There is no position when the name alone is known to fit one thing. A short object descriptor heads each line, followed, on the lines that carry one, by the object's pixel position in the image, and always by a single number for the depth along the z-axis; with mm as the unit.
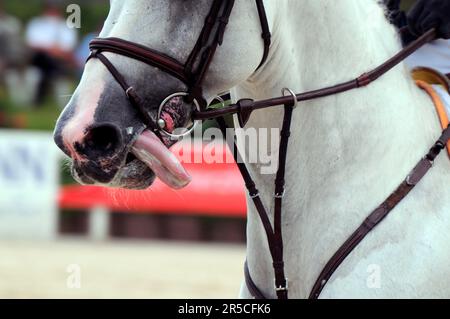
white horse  3430
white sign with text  12961
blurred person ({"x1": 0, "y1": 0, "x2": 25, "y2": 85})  17141
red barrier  12891
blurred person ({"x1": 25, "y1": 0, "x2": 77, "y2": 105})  16875
